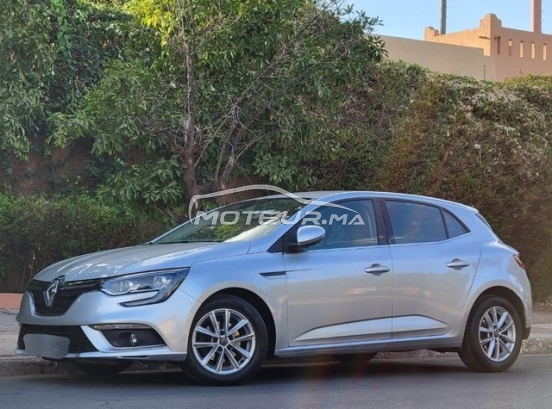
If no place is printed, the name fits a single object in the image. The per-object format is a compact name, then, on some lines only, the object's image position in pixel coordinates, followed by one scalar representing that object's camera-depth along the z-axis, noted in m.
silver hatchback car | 7.18
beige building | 22.89
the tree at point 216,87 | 10.88
